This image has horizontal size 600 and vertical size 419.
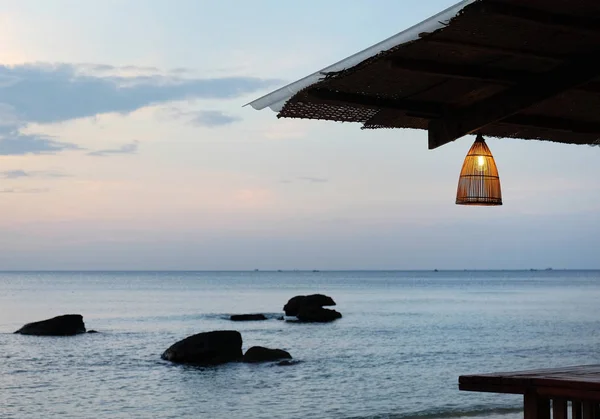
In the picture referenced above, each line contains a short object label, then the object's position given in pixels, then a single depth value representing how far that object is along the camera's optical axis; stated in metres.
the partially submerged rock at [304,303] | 40.56
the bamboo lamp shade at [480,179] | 4.63
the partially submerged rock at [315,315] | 37.44
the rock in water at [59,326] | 29.16
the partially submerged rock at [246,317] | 39.78
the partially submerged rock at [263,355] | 21.25
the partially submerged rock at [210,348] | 20.73
